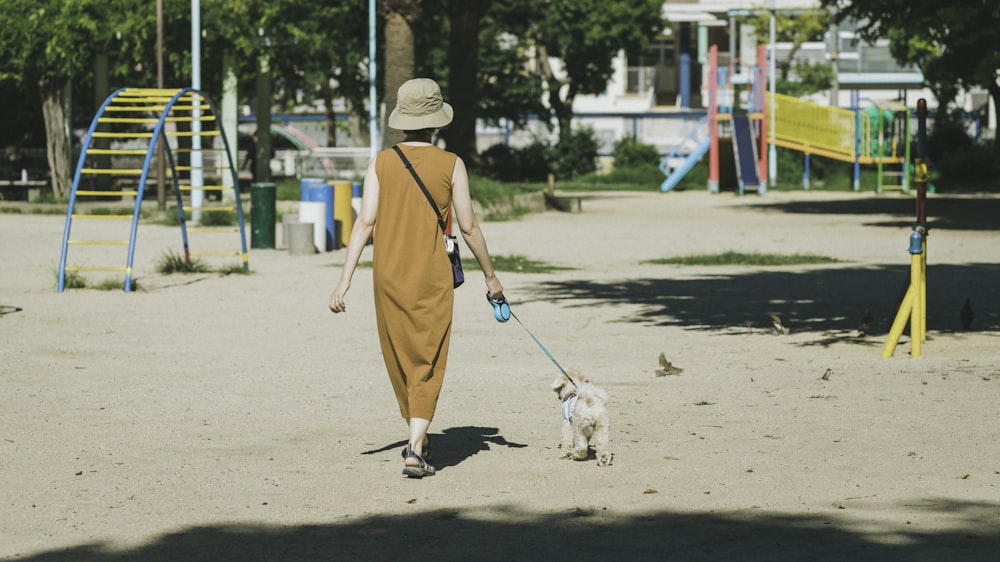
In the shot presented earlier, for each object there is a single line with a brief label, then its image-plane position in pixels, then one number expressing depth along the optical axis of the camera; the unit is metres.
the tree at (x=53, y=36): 35.12
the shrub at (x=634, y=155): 54.63
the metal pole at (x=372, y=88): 35.84
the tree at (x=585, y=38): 54.28
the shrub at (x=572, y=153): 54.25
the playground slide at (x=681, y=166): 44.38
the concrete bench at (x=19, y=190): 38.50
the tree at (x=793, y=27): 59.53
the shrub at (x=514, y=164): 52.09
